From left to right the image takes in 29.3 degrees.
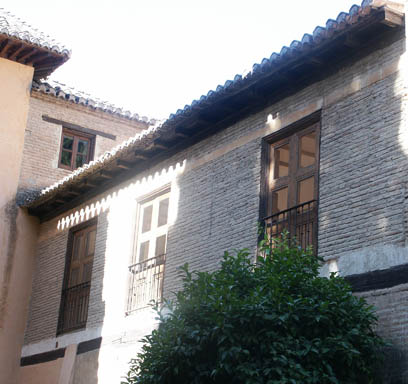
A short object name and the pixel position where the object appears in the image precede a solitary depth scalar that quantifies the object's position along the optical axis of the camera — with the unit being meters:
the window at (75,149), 17.52
